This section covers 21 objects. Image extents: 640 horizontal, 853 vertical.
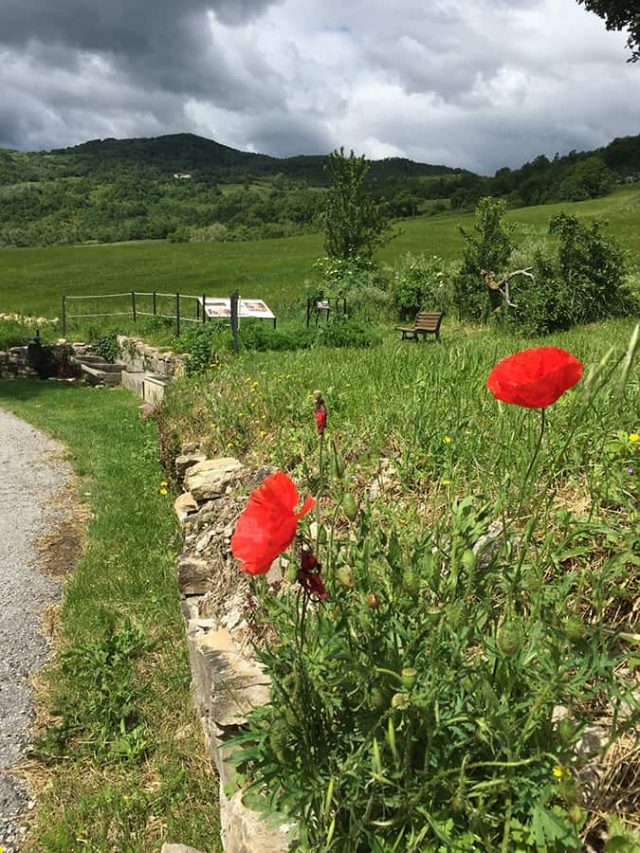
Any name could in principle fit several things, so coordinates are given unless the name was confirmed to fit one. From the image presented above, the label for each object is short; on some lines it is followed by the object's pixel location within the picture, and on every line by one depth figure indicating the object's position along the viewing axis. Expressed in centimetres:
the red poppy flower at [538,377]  151
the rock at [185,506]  466
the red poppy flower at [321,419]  182
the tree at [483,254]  1631
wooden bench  1324
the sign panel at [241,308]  1384
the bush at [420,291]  1795
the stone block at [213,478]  447
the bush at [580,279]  1314
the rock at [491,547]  235
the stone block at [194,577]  364
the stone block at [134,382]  1441
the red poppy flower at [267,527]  128
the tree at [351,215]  2202
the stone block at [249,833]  181
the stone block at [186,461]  567
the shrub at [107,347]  1780
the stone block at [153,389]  1180
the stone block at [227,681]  241
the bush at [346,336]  1177
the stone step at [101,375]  1606
